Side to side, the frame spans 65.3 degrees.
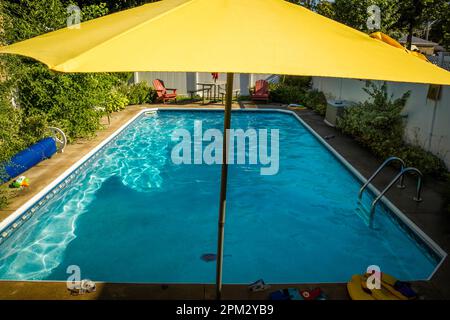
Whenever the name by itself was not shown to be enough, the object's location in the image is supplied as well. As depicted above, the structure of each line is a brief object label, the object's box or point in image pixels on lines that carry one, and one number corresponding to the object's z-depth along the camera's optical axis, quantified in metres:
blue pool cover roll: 8.14
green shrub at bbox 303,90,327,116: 17.02
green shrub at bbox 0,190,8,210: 7.03
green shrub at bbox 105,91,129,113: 15.52
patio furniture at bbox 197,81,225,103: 20.34
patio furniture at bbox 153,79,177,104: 19.50
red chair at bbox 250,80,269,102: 19.98
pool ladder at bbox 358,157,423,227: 7.03
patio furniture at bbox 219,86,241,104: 20.63
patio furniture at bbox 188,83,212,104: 19.99
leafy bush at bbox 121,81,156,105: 18.98
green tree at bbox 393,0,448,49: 22.30
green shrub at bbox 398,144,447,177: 9.10
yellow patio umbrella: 1.91
